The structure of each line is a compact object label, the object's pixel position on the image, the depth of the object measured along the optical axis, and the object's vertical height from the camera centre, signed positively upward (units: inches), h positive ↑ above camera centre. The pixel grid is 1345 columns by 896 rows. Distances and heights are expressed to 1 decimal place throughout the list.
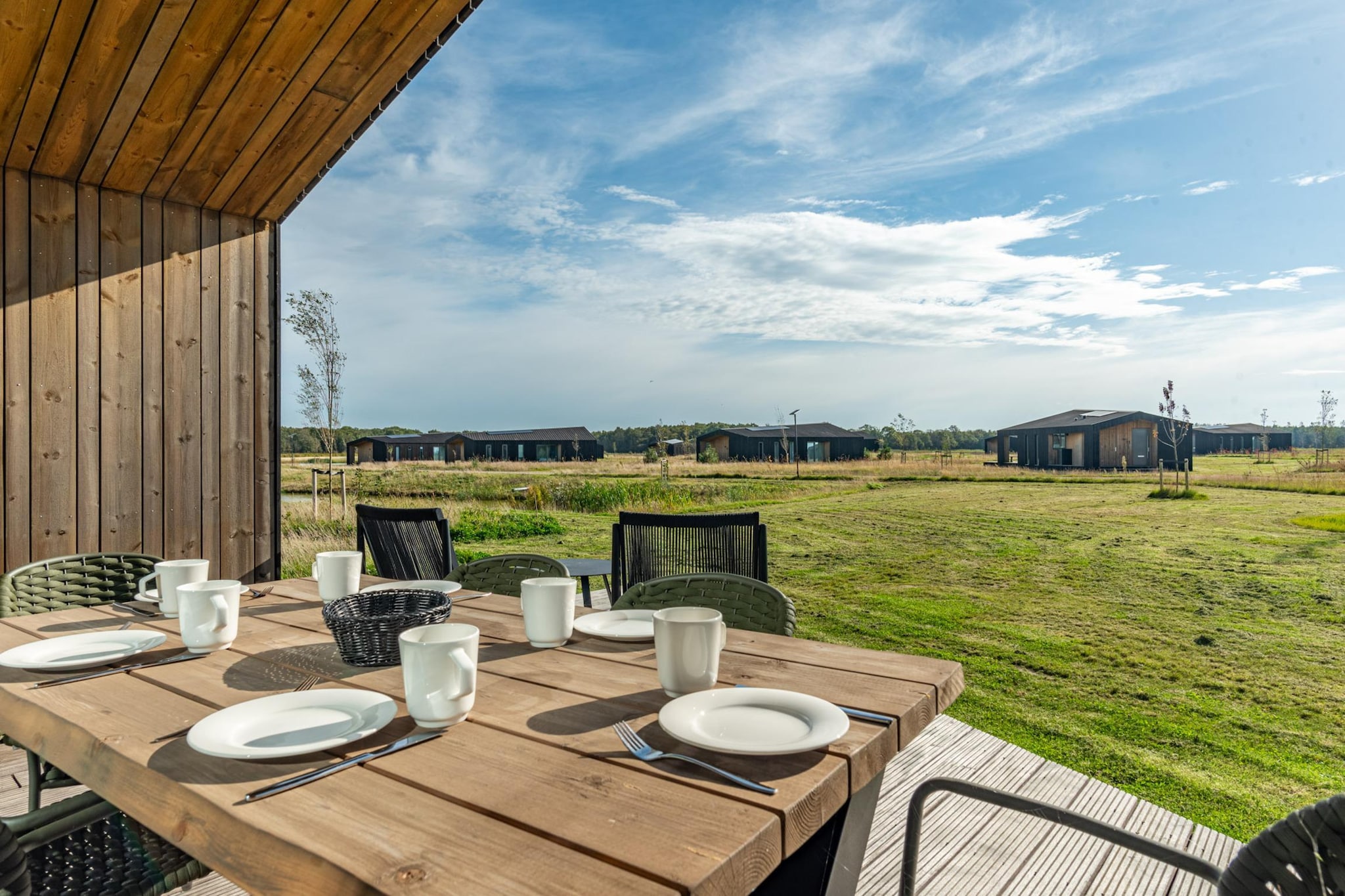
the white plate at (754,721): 32.5 -13.6
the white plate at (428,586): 72.1 -13.5
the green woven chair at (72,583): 79.2 -14.8
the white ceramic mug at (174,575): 60.3 -10.1
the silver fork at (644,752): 29.3 -13.8
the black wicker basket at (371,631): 47.2 -11.8
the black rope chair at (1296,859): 24.4 -14.9
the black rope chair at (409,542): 119.8 -14.8
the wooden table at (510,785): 24.0 -13.9
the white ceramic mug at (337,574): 63.1 -10.6
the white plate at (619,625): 54.8 -14.0
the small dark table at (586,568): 146.9 -24.6
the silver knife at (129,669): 44.7 -14.1
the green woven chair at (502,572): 87.7 -14.9
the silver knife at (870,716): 37.1 -14.2
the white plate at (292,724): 32.1 -13.2
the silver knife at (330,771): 28.8 -13.7
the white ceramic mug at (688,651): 39.6 -11.1
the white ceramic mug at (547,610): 51.9 -11.5
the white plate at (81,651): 47.0 -13.5
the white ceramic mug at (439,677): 34.3 -10.9
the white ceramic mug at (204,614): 49.4 -11.0
